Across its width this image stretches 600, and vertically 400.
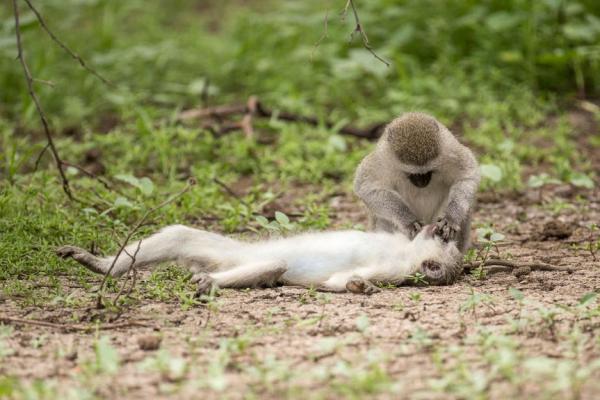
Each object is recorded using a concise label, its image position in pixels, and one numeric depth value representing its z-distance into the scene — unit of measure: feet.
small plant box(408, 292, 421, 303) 30.73
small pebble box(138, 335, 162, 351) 26.02
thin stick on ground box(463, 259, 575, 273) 36.29
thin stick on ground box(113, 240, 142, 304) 29.48
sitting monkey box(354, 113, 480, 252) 39.09
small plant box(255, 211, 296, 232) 38.01
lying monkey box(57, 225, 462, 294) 34.53
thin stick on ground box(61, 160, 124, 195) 39.91
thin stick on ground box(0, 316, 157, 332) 27.48
